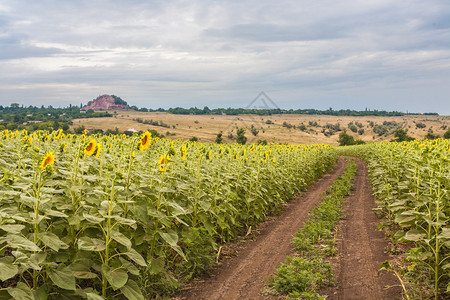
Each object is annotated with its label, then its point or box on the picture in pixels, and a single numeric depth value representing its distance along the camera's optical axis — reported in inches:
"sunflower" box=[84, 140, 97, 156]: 187.3
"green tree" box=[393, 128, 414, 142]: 2815.0
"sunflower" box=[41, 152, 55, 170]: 149.9
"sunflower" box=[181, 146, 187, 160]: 247.0
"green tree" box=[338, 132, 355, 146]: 3540.8
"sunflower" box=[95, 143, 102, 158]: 191.9
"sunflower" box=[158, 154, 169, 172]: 200.5
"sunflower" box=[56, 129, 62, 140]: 290.7
